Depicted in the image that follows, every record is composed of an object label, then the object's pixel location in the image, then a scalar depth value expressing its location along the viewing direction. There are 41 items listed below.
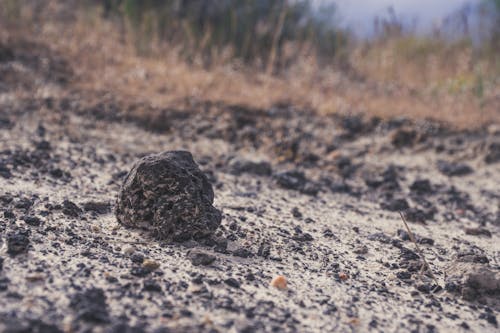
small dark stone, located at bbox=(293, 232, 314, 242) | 2.78
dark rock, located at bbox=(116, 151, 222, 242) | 2.44
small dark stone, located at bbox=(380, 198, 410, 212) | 3.75
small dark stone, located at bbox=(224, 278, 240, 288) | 2.07
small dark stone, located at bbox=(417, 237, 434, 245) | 3.00
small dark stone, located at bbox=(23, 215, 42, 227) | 2.43
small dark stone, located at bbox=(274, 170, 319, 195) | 3.93
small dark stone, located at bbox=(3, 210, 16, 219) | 2.46
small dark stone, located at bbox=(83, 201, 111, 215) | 2.79
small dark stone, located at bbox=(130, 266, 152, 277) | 2.04
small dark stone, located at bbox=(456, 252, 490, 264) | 2.60
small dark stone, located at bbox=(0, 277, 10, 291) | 1.78
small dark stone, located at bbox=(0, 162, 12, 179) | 3.20
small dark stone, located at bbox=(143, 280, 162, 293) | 1.93
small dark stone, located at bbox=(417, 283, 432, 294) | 2.27
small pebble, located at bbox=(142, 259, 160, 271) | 2.12
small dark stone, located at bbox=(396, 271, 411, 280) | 2.40
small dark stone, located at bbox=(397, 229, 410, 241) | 3.04
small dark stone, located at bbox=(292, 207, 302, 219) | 3.26
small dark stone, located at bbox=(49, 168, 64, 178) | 3.44
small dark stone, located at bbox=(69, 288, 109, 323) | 1.65
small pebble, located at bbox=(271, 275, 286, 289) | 2.14
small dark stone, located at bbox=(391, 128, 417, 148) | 5.43
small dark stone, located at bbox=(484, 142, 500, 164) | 5.06
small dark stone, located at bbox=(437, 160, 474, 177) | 4.83
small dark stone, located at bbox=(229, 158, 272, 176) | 4.26
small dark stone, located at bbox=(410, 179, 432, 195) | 4.35
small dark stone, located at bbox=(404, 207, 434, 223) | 3.51
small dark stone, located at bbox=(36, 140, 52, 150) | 4.03
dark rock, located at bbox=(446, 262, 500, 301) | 2.21
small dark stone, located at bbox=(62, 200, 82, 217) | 2.62
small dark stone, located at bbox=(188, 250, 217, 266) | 2.22
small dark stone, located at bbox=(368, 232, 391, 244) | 2.94
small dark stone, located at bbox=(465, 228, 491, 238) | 3.36
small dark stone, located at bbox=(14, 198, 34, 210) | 2.61
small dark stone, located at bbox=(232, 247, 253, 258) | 2.41
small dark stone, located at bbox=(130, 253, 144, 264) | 2.17
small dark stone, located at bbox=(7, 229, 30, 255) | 2.07
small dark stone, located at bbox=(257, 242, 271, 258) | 2.48
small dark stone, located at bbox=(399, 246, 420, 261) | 2.65
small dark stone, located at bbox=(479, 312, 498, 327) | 2.02
